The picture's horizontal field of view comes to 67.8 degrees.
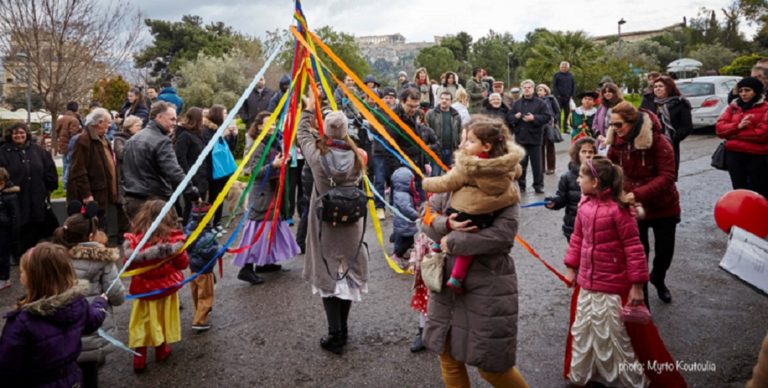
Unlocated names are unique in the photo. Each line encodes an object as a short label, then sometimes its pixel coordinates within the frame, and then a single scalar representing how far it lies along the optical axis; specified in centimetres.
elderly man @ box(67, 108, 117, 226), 691
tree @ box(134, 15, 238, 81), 4369
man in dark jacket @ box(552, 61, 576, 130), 1409
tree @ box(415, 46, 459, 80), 5156
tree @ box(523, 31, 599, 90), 3027
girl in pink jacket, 369
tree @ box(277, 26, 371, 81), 5294
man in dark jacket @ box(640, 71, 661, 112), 849
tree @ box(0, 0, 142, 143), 1179
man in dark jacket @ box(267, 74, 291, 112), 988
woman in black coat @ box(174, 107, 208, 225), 680
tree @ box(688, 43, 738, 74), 4462
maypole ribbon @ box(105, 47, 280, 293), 401
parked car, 1678
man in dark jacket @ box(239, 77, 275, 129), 1141
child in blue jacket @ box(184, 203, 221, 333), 495
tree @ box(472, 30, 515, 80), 5388
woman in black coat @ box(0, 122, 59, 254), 689
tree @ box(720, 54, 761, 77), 2470
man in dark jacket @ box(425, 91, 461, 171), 935
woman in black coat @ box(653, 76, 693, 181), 674
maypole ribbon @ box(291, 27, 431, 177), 472
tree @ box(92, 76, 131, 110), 2542
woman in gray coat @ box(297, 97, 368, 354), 441
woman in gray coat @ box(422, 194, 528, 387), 311
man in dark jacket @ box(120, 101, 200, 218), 567
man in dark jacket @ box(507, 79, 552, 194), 998
